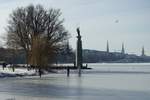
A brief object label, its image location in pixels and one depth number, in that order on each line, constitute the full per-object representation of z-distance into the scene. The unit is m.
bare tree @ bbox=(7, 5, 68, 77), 75.25
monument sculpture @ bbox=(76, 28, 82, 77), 73.08
